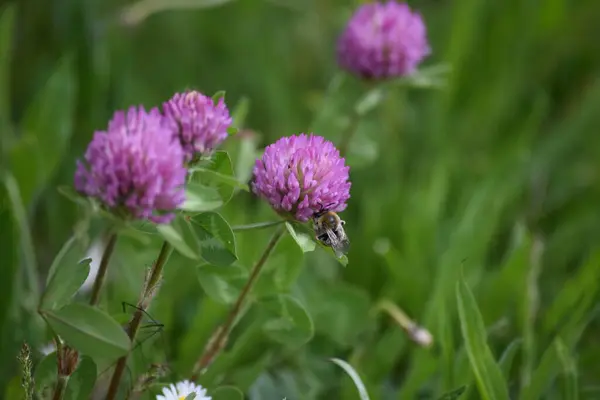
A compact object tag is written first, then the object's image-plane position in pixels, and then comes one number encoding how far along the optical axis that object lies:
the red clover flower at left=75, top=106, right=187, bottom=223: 0.66
